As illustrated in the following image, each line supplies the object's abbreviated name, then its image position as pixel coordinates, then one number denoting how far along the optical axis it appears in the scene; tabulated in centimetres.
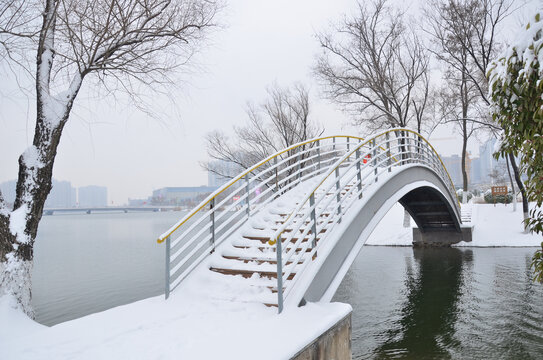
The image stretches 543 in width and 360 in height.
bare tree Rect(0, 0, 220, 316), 615
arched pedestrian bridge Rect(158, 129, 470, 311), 545
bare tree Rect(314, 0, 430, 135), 2172
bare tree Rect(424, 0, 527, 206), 1875
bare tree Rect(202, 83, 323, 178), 2230
